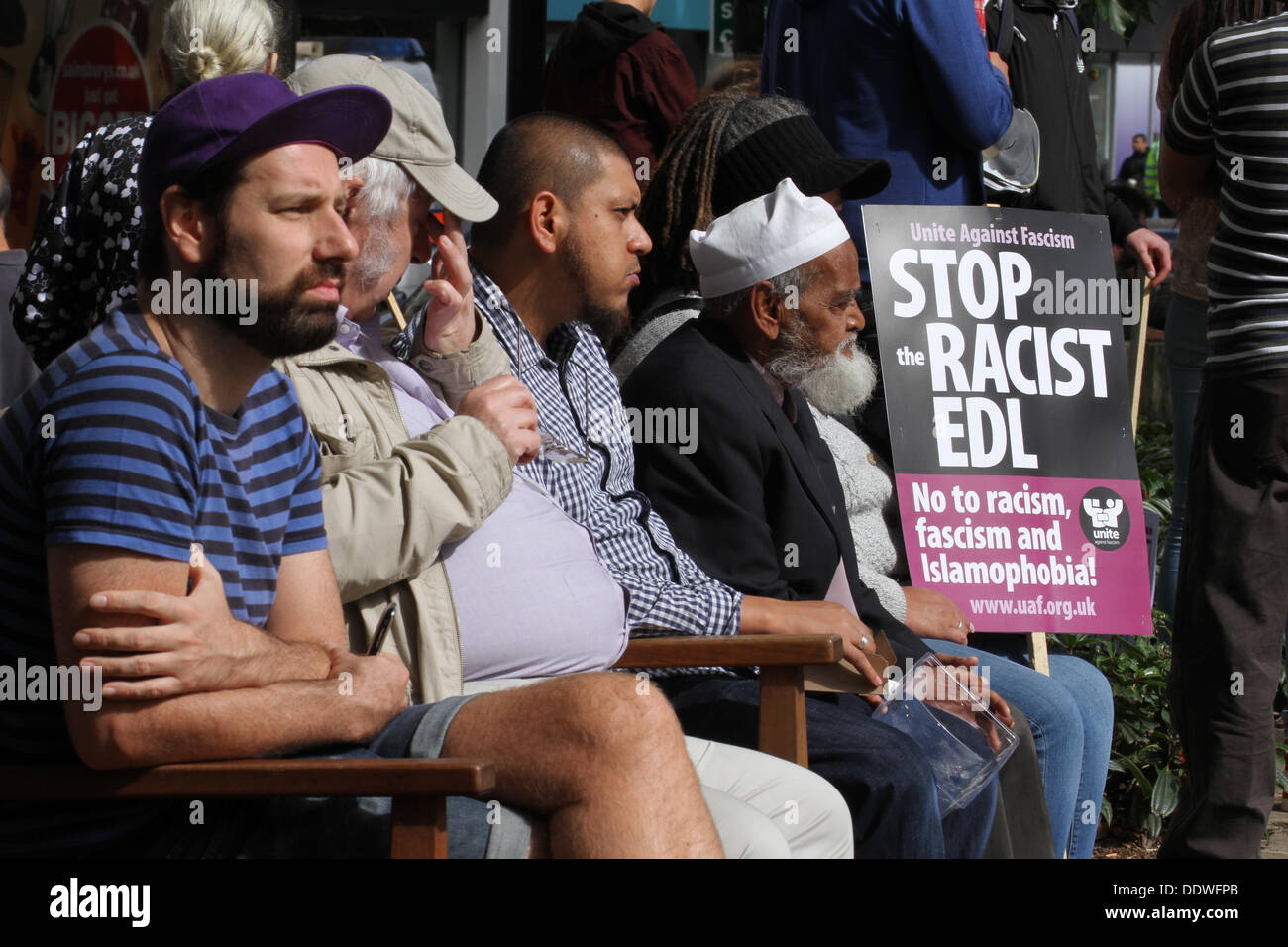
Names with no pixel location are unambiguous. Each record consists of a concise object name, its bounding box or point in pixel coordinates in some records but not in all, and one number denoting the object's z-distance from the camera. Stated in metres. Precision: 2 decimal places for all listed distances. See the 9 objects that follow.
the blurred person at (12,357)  8.40
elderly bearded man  7.23
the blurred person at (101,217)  6.92
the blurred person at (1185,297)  8.56
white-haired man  5.36
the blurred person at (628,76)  10.73
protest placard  9.28
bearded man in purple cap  4.29
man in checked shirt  6.55
